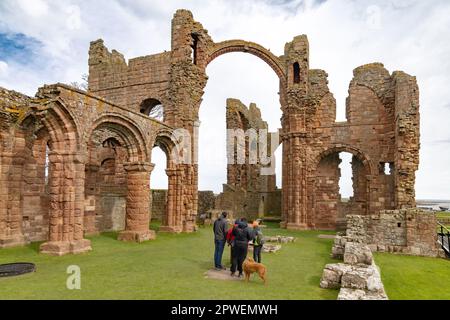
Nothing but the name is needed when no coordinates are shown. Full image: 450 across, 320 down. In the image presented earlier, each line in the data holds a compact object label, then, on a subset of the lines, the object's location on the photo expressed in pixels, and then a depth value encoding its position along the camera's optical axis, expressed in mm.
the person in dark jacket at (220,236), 8609
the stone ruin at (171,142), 11000
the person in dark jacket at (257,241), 8445
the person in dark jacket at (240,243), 7809
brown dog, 7051
